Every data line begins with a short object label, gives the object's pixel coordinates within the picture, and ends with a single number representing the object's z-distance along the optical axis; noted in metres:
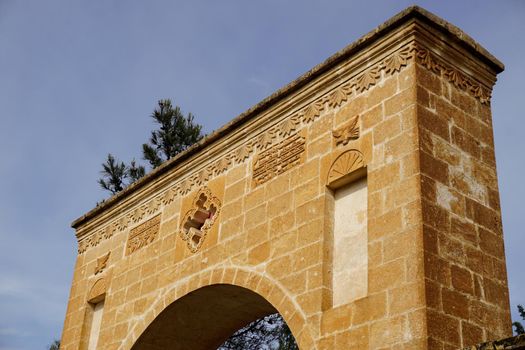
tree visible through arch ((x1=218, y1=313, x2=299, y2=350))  15.54
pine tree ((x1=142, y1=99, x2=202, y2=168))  17.17
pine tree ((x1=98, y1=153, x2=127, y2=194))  17.22
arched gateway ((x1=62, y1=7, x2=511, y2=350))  5.71
